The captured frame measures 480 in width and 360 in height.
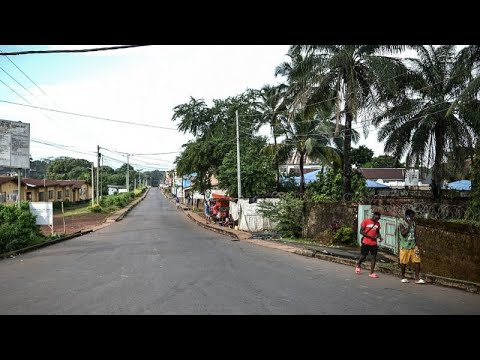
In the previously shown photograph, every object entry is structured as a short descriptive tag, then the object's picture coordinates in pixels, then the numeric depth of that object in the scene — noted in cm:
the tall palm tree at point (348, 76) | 2020
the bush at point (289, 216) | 2062
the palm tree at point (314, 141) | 3294
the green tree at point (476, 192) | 1269
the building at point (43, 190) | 4248
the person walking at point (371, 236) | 1039
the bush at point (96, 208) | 4562
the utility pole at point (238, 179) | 2688
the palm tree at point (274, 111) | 3400
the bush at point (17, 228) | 1633
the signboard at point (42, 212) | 2020
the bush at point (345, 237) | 1705
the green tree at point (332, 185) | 2788
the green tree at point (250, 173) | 2931
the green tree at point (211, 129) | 3738
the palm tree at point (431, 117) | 2184
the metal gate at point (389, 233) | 1376
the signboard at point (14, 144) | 1958
